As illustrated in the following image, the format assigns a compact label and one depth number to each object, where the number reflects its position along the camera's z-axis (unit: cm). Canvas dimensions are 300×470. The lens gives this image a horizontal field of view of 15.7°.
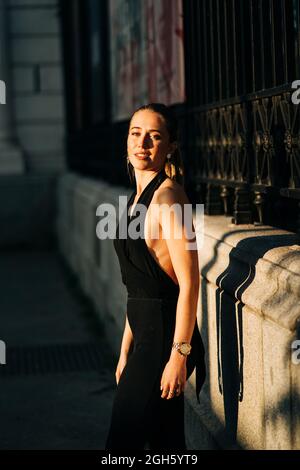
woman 428
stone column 2002
